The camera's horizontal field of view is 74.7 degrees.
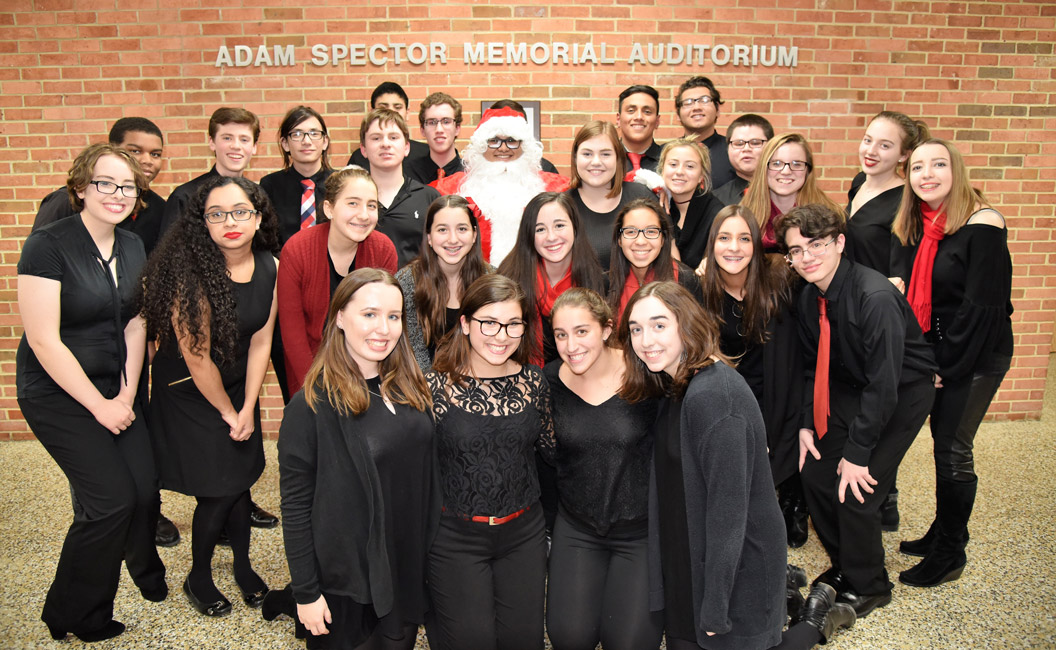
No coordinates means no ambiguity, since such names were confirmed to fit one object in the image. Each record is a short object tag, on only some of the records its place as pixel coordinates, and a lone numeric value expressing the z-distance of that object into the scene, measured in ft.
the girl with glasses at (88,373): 8.99
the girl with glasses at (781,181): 11.68
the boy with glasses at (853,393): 9.31
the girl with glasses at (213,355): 9.35
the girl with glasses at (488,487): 8.51
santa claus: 13.08
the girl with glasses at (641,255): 10.28
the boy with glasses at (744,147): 13.47
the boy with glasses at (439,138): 14.44
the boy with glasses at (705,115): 14.66
